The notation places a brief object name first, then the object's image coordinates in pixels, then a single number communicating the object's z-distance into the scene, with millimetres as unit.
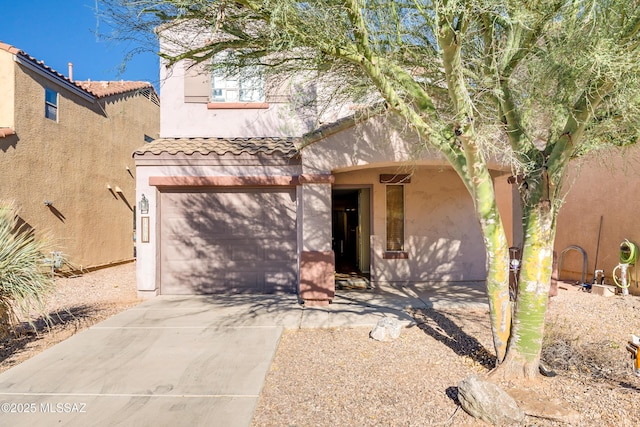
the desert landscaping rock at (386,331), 5578
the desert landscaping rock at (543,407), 3410
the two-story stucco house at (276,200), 7875
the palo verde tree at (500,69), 4051
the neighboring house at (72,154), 10078
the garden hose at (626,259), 8816
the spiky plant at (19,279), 5168
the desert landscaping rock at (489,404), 3350
